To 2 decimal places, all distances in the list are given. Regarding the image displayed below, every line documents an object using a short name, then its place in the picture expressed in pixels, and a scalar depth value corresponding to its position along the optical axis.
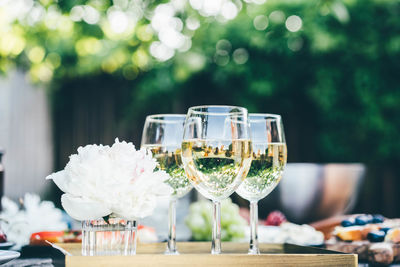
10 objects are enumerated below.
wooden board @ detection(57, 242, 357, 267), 1.16
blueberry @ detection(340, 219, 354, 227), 1.54
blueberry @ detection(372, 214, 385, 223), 1.57
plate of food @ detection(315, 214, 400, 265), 1.36
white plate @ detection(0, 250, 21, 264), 1.20
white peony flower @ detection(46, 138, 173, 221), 1.22
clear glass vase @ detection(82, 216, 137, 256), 1.26
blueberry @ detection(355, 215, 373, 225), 1.53
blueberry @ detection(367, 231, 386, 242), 1.42
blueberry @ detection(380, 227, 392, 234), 1.48
